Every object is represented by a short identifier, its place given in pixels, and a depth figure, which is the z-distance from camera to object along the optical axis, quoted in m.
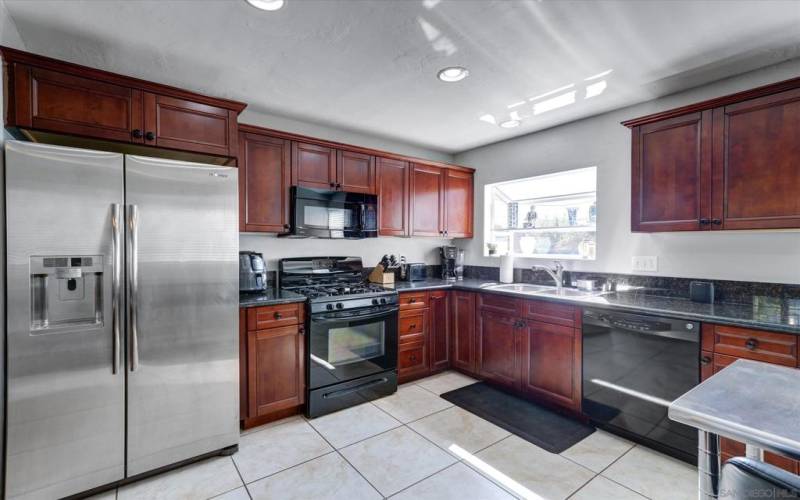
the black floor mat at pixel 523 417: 2.52
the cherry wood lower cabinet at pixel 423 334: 3.42
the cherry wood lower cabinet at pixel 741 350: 1.85
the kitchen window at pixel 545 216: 3.45
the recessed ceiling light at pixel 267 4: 1.73
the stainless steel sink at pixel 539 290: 3.05
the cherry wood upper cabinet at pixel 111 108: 1.86
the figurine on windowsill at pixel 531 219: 3.90
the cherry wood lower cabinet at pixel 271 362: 2.56
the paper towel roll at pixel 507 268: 3.80
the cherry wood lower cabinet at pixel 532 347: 2.76
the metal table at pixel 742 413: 0.86
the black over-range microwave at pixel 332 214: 3.09
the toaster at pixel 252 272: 2.85
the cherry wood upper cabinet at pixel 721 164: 2.12
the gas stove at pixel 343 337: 2.81
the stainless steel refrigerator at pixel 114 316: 1.79
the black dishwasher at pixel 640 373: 2.18
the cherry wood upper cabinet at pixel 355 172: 3.40
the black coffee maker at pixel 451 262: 4.32
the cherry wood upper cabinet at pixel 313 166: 3.13
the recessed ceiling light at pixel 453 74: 2.40
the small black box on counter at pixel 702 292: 2.49
